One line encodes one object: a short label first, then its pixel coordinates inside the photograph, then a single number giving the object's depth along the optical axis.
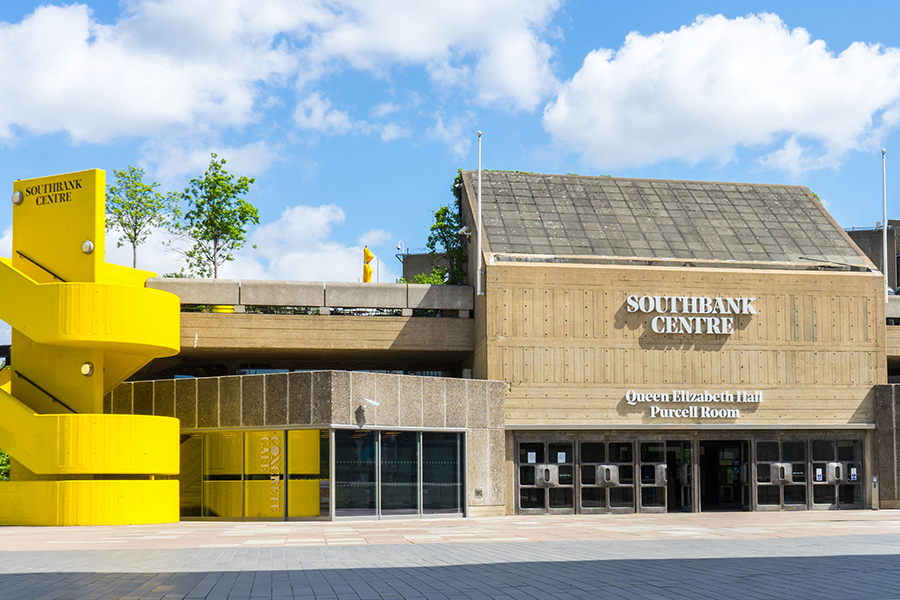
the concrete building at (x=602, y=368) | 29.61
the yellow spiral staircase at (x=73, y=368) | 25.66
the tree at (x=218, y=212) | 46.16
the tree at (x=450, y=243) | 38.59
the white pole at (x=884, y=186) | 36.38
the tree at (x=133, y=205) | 45.81
